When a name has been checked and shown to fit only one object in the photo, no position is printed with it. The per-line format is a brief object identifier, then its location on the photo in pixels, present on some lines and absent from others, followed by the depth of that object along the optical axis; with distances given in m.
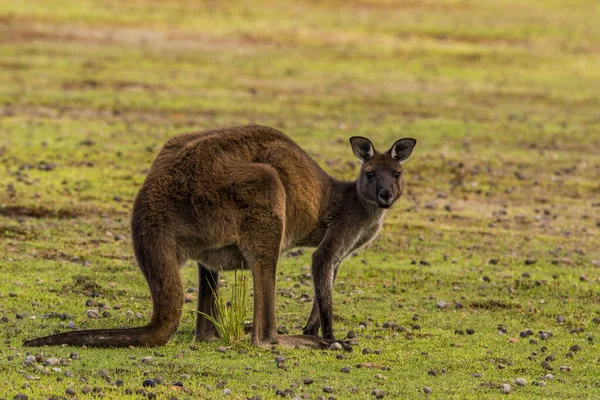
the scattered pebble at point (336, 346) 17.08
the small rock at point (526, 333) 19.03
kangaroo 15.79
